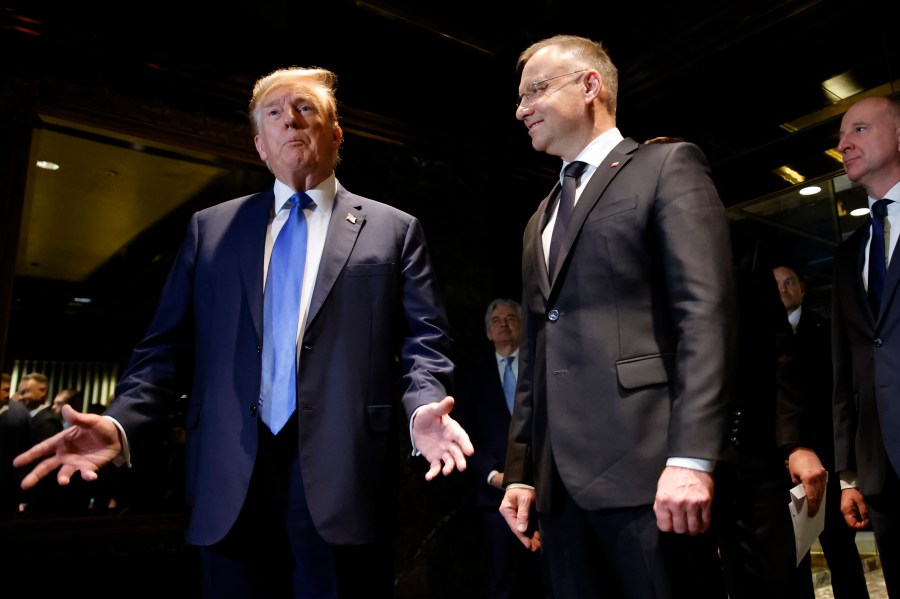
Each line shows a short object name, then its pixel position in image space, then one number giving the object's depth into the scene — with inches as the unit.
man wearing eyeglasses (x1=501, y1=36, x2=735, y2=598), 51.1
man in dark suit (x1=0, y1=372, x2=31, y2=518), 125.5
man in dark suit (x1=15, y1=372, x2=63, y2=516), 129.6
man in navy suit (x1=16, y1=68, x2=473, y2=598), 57.1
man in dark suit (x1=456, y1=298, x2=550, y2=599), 143.8
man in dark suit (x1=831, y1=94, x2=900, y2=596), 76.2
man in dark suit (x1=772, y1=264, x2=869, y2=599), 119.2
